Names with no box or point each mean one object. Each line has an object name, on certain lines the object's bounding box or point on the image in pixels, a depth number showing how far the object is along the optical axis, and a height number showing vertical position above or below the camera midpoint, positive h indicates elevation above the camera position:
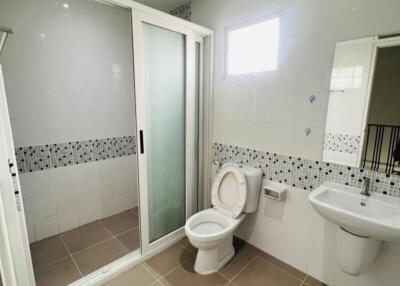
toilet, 1.78 -0.93
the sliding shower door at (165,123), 1.75 -0.16
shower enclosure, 1.77 -0.37
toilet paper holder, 1.77 -0.68
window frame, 1.72 +0.64
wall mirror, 1.34 +0.01
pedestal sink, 1.14 -0.62
